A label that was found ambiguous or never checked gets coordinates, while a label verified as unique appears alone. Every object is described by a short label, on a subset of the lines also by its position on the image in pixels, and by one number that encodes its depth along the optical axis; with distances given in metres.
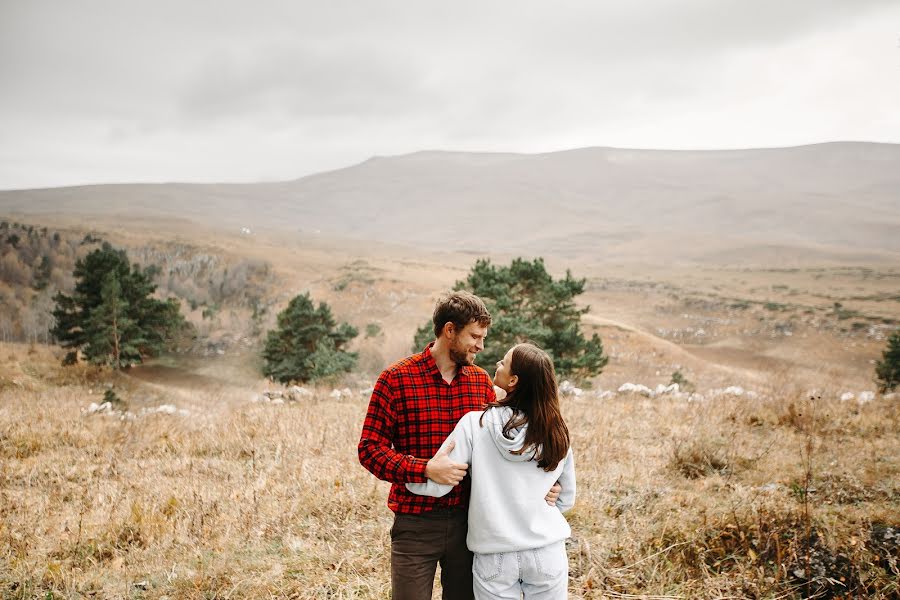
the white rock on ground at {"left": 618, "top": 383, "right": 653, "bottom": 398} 10.55
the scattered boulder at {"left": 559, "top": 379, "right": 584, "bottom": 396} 10.55
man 2.30
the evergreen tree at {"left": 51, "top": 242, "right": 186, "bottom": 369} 17.14
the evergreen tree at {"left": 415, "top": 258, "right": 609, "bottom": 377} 13.59
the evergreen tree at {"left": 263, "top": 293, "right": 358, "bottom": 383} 16.81
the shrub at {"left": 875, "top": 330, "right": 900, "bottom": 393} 14.73
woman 2.16
